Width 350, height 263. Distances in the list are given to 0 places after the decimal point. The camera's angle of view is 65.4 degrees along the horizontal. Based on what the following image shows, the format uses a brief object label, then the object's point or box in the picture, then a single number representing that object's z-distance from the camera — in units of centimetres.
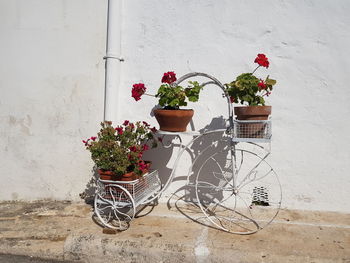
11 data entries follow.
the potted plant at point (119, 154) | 260
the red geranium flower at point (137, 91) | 271
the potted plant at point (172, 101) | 267
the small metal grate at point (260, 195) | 316
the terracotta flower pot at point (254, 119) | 248
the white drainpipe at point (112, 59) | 323
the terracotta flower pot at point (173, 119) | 267
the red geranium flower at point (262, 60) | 251
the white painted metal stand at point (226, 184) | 281
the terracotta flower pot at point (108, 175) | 262
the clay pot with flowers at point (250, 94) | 249
